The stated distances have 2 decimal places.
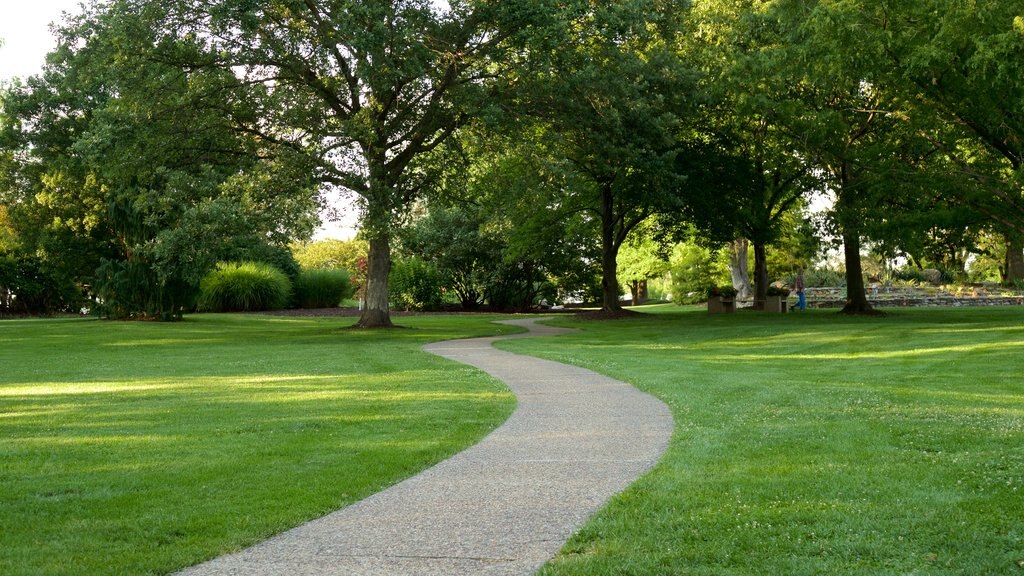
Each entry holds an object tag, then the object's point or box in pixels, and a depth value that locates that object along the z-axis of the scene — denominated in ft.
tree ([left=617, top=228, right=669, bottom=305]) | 169.43
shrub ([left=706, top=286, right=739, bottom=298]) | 126.41
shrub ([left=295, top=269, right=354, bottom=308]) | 152.15
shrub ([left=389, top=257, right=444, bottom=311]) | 146.30
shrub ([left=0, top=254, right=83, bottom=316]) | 127.65
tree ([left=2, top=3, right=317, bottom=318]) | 70.54
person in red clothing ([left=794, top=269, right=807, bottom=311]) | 132.67
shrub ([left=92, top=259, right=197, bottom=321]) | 108.68
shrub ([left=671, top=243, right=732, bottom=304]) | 161.48
